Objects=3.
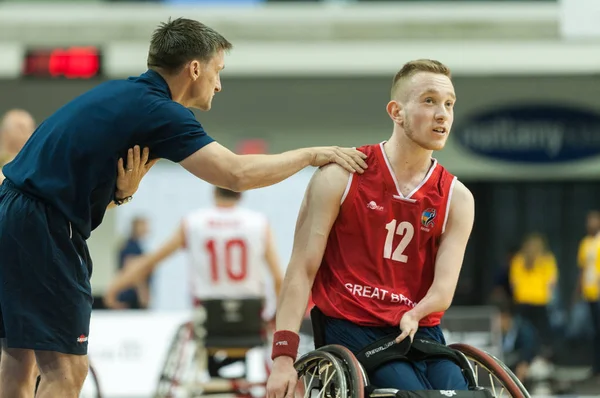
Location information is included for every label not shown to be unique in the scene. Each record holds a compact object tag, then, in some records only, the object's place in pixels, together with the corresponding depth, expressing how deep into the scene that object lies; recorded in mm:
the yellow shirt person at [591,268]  22266
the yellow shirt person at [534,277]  24469
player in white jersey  14789
